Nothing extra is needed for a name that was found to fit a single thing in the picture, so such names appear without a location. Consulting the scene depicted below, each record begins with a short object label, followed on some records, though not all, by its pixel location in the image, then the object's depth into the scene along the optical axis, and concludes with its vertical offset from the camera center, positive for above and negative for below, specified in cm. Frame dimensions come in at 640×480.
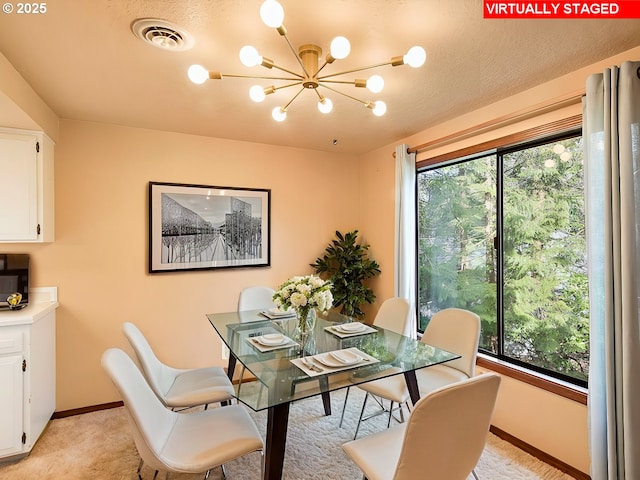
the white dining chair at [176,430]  150 -97
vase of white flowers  227 -37
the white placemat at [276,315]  292 -63
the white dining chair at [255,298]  339 -57
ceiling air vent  162 +103
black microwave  264 -26
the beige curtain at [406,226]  336 +16
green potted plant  377 -33
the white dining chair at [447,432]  123 -72
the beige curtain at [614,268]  172 -14
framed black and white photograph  324 +15
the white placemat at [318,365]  177 -67
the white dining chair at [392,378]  224 -95
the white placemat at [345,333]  244 -66
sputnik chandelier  127 +82
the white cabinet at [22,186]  249 +42
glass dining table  161 -68
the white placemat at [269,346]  213 -66
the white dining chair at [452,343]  232 -73
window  230 -7
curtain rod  209 +88
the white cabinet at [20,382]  227 -95
